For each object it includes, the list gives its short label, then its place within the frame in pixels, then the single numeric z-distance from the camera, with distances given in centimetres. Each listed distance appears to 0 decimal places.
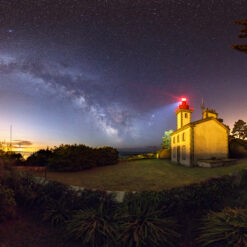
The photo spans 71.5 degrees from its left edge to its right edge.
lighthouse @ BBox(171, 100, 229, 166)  1994
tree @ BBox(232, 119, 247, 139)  2812
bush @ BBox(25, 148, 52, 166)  1920
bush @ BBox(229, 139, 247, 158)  2230
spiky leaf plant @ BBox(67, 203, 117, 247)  600
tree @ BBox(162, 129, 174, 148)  3624
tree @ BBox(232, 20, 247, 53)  743
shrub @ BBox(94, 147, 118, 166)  2123
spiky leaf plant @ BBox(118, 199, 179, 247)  585
